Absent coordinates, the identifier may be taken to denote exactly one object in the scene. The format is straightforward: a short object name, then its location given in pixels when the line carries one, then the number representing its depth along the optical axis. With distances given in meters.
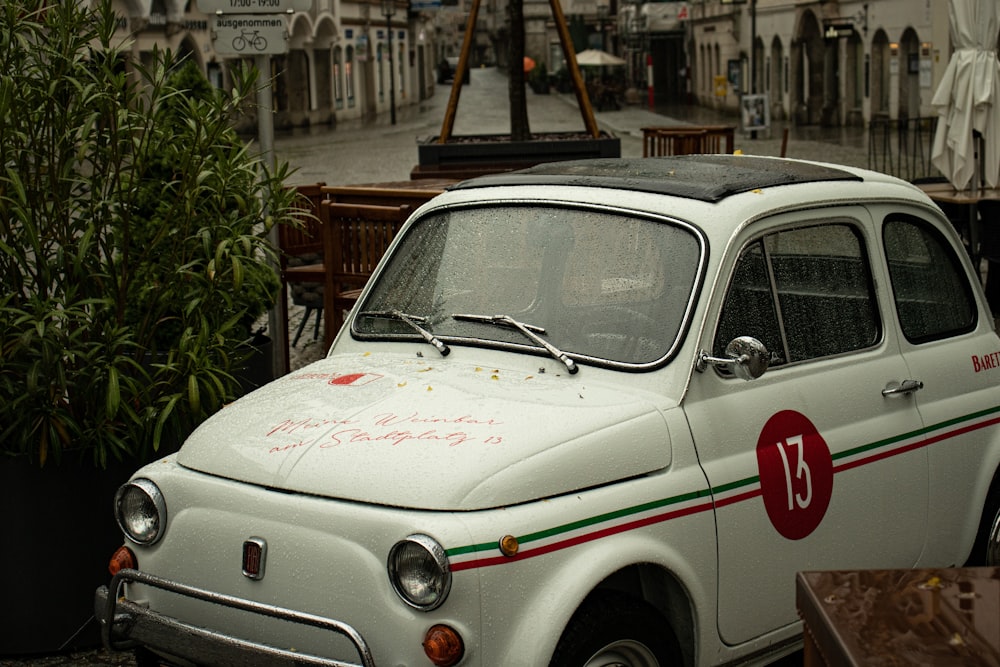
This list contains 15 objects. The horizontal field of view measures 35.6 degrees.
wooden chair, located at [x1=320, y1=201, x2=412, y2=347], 8.66
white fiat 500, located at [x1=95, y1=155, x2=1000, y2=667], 3.89
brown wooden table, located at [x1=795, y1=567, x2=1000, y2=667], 2.38
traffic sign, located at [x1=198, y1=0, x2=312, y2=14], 8.29
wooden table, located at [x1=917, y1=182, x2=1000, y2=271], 12.00
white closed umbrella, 12.62
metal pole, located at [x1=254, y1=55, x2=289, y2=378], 7.87
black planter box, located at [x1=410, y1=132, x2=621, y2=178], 17.67
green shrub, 5.53
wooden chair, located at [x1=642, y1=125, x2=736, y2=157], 19.02
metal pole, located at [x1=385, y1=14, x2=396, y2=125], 56.88
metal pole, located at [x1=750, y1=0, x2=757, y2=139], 39.86
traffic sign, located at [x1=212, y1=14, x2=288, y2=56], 8.31
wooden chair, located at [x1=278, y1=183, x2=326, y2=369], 10.31
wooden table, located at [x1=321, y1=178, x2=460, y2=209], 9.02
